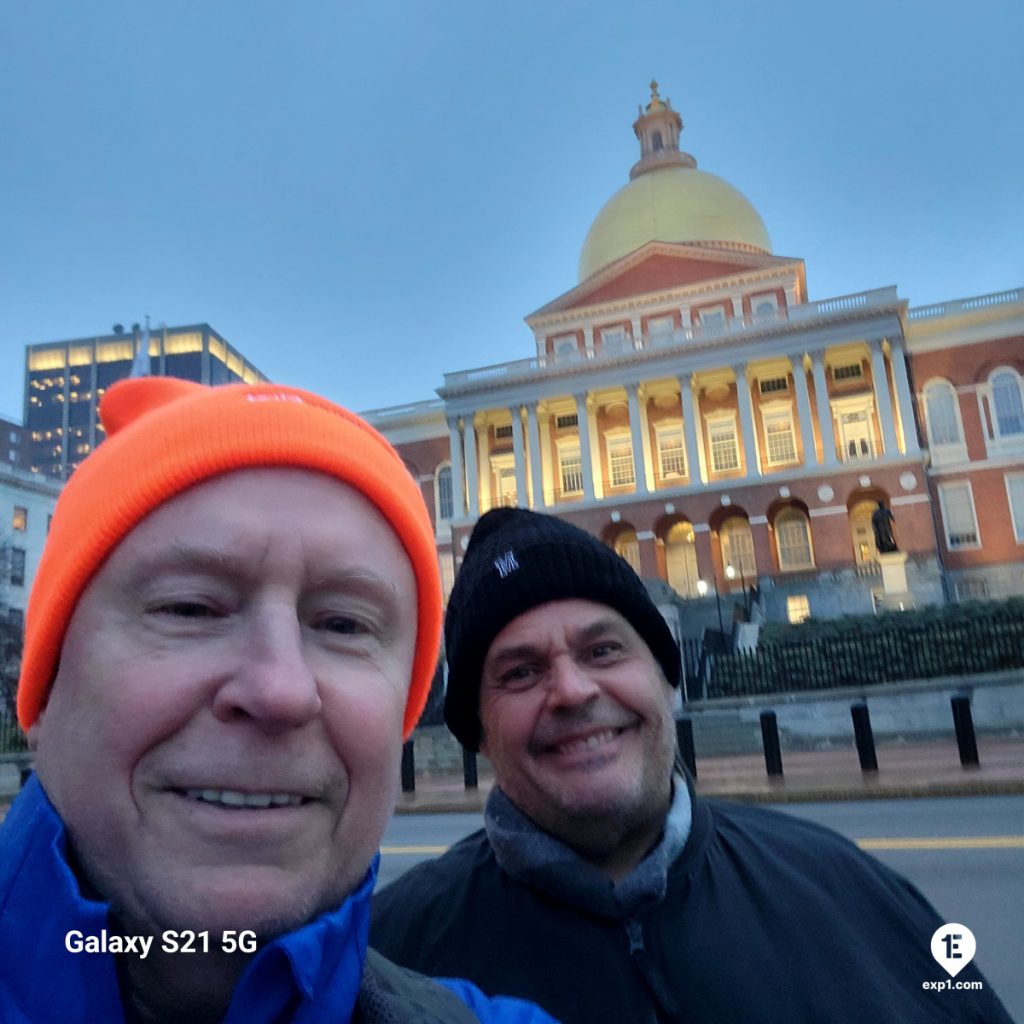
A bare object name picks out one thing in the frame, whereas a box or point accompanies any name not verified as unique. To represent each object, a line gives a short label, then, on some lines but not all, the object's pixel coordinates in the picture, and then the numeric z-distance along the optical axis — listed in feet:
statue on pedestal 89.56
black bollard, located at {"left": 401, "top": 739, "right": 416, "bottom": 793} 46.44
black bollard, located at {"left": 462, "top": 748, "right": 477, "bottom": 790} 44.76
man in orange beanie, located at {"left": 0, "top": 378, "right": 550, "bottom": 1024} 3.51
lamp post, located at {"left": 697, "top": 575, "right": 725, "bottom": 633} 117.59
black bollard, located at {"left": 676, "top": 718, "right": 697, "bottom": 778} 40.24
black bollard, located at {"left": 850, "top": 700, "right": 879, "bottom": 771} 38.78
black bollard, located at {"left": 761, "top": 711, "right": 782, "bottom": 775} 39.83
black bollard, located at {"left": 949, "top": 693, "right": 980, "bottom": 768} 37.45
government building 120.88
